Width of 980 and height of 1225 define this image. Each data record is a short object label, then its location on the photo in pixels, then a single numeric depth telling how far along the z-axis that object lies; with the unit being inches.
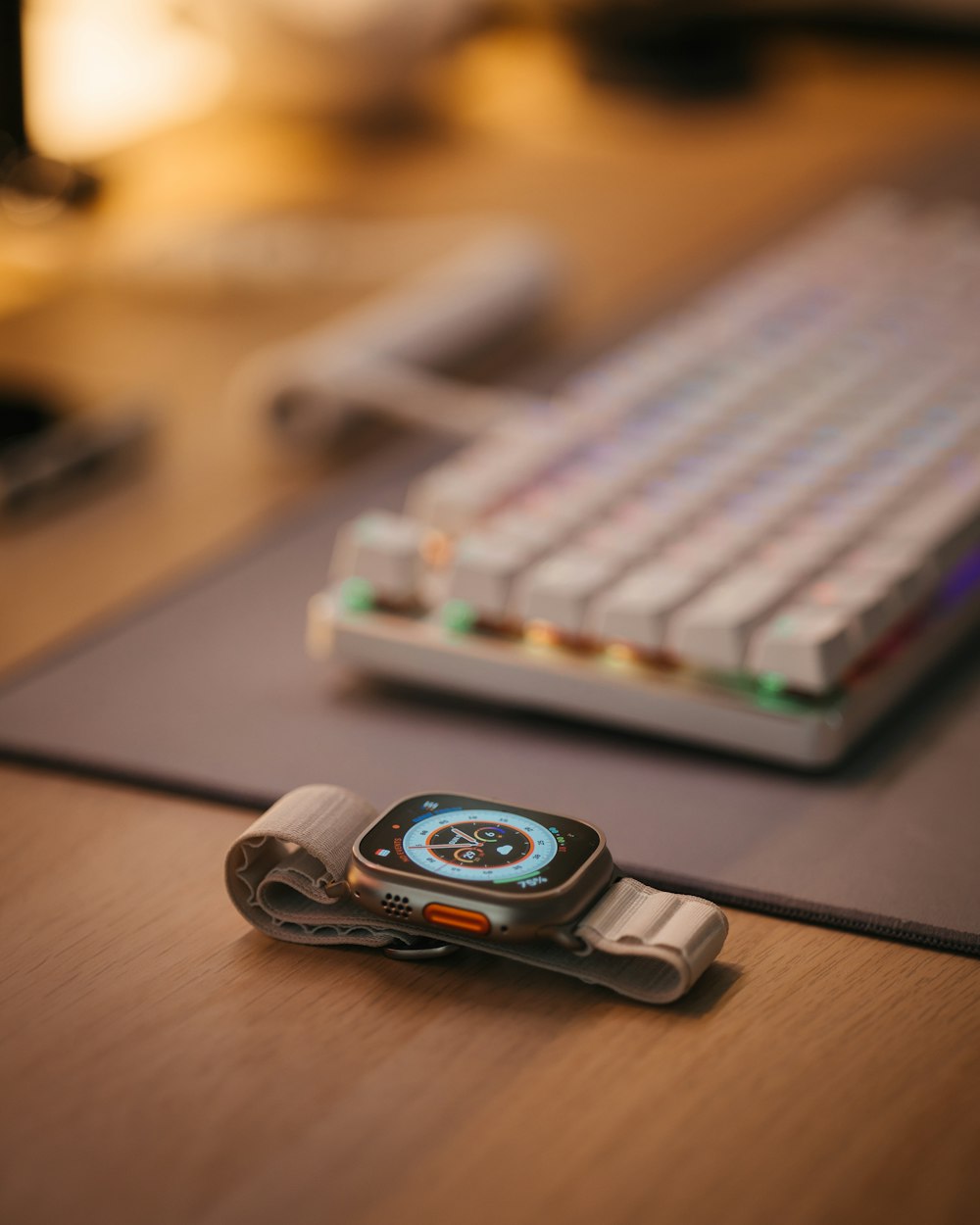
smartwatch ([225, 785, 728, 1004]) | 26.1
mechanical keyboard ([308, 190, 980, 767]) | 29.3
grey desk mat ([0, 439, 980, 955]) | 27.7
